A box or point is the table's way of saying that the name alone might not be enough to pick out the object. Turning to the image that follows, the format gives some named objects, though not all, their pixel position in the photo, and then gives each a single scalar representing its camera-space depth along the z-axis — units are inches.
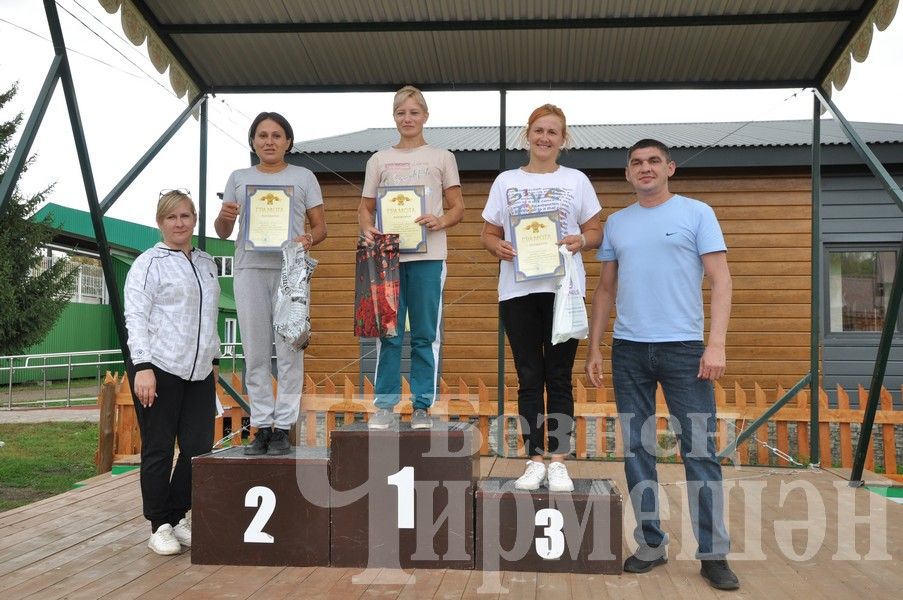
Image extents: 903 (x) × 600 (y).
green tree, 748.8
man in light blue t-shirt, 111.8
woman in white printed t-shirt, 122.7
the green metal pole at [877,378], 157.9
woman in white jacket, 123.1
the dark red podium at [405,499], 118.3
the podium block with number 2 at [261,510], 121.1
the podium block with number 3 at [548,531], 114.8
